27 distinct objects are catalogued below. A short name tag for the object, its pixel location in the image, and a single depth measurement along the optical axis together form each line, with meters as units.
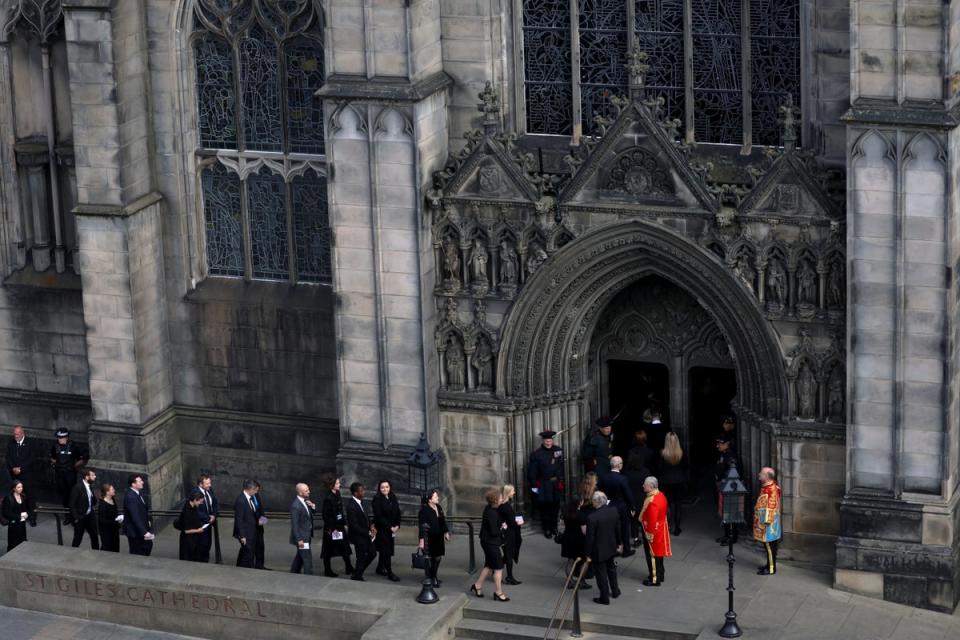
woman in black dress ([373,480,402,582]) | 31.72
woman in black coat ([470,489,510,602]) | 30.86
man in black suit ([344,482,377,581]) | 31.81
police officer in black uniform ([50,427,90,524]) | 35.22
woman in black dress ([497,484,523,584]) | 30.98
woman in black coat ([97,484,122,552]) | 33.16
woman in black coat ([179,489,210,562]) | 32.44
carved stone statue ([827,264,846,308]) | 30.22
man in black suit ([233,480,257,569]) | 32.28
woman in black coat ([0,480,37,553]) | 33.41
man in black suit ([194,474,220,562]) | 32.56
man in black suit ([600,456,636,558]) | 31.47
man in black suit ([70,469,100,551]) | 33.34
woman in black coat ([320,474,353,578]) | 32.09
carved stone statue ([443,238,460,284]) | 32.66
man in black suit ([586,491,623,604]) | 30.30
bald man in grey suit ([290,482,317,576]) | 32.00
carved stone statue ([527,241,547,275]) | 32.12
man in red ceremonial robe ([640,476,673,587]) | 30.95
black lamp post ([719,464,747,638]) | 29.62
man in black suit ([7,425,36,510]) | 35.53
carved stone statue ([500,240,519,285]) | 32.34
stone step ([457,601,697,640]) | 30.09
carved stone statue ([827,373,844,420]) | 30.70
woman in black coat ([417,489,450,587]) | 31.02
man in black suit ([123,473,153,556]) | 32.84
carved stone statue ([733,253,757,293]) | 30.89
